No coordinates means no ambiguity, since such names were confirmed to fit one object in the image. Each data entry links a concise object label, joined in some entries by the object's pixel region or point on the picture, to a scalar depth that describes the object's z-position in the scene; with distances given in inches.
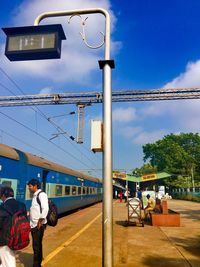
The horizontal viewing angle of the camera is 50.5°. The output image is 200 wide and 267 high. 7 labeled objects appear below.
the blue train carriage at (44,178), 267.8
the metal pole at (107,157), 117.5
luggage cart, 349.6
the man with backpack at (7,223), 117.7
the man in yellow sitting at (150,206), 415.1
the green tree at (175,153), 1767.1
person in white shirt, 159.9
